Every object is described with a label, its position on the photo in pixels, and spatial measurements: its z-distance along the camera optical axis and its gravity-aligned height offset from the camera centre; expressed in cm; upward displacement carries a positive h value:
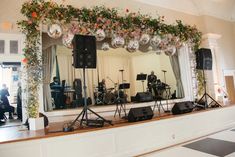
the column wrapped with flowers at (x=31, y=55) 402 +77
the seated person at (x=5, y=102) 627 -22
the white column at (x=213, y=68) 718 +65
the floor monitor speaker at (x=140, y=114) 400 -50
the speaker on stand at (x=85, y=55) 361 +66
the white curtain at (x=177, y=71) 710 +58
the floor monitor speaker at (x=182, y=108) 478 -49
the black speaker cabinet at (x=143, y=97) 556 -22
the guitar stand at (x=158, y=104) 608 -49
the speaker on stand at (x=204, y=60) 581 +76
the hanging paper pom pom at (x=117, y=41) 491 +117
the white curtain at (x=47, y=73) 475 +47
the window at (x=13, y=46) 432 +101
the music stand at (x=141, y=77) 671 +40
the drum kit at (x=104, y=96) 842 -22
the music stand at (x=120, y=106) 550 -44
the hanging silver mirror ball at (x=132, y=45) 513 +110
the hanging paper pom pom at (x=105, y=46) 526 +114
